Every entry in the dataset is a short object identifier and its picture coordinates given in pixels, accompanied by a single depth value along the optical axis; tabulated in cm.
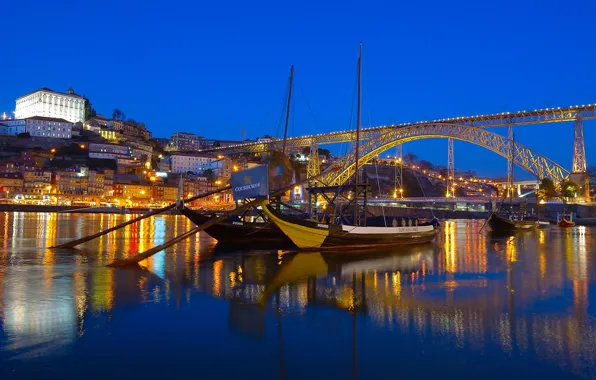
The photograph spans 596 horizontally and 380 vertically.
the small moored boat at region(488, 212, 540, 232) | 3761
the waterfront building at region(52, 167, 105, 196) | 9044
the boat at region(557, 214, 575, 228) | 4719
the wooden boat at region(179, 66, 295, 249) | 2184
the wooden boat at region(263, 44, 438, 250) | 1844
